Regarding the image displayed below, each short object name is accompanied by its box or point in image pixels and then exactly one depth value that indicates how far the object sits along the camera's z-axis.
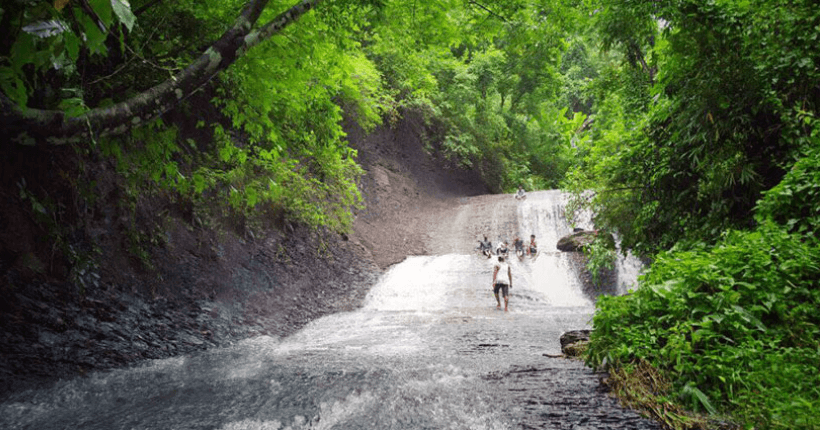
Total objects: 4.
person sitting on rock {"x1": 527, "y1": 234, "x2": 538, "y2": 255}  18.98
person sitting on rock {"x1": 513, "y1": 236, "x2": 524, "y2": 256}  19.00
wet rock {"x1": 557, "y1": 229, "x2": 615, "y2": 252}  18.08
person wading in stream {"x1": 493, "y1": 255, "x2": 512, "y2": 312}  12.66
